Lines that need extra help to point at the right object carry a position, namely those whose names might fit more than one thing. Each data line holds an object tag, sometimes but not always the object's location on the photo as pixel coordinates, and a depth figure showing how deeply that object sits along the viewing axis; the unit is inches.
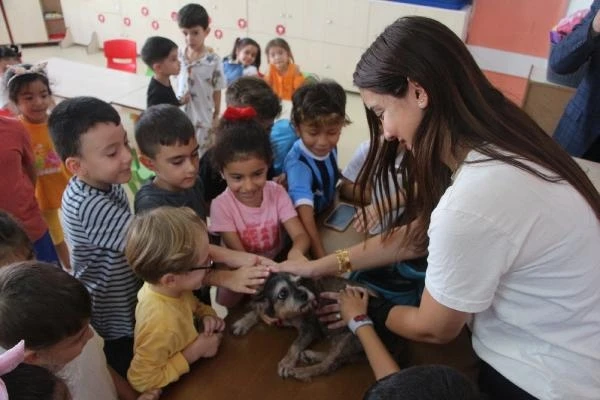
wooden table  48.9
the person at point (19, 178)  77.5
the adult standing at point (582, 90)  81.2
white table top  145.3
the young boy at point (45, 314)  38.8
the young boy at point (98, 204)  58.1
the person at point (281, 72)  165.3
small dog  51.7
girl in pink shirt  65.4
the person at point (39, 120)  97.4
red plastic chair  180.7
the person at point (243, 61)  156.6
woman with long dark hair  37.8
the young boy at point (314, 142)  75.3
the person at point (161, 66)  122.3
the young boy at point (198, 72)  133.7
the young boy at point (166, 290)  49.3
